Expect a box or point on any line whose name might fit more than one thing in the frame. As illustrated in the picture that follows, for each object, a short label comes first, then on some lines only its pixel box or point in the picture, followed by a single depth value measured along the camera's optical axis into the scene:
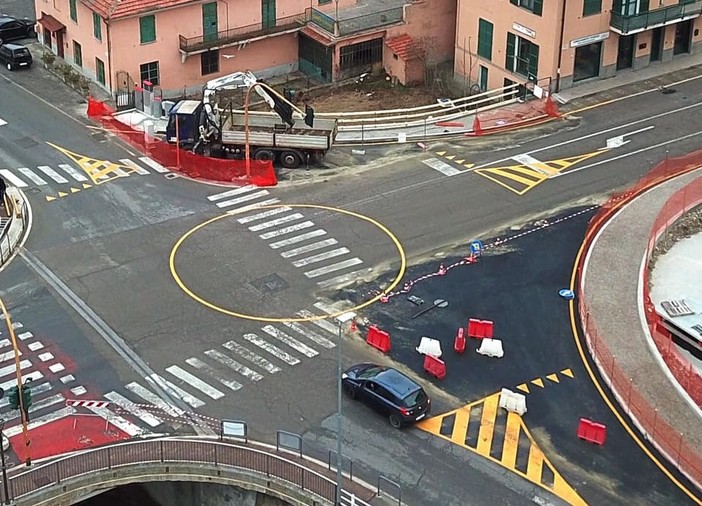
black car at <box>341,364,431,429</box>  43.66
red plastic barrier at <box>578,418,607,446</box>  43.53
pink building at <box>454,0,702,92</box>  69.81
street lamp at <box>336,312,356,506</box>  38.16
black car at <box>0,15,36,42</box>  77.88
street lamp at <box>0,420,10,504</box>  38.66
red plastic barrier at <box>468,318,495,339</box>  49.22
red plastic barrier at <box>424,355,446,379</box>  46.72
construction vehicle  62.19
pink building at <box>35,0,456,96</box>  70.12
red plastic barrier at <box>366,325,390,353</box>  48.28
